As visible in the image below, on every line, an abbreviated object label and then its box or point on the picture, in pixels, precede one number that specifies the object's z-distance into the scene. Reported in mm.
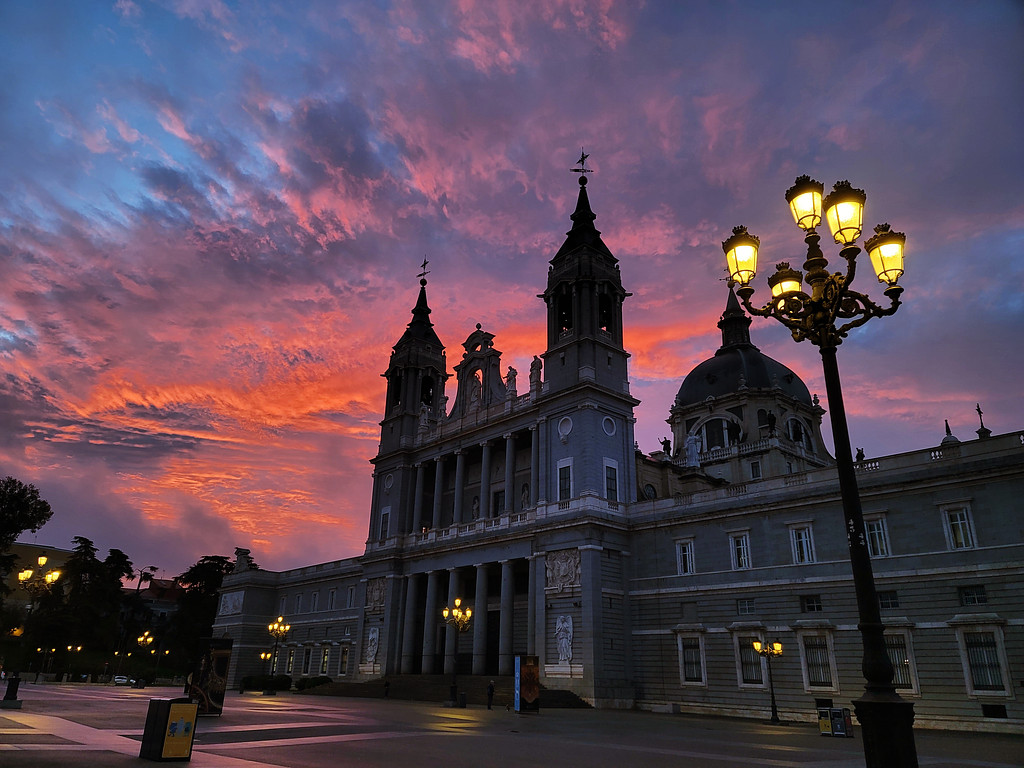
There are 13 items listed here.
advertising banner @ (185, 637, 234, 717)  24406
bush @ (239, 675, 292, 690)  61688
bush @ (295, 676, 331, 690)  60062
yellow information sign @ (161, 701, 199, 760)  12234
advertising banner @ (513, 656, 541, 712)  32625
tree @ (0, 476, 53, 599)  56625
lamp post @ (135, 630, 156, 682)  81438
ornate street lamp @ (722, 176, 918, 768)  9195
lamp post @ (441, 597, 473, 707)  38938
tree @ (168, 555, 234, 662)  95375
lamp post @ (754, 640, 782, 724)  32750
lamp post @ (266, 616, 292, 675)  55531
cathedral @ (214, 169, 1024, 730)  31578
